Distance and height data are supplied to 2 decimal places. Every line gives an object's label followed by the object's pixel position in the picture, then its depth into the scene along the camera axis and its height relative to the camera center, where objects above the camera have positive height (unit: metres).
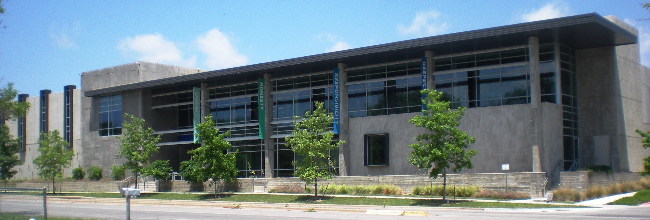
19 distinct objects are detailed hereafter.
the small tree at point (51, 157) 53.81 -0.66
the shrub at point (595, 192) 32.38 -2.75
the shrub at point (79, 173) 62.37 -2.50
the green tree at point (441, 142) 31.69 +0.15
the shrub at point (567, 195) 31.38 -2.77
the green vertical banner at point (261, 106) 50.88 +3.53
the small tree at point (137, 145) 49.69 +0.30
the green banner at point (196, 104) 55.53 +4.10
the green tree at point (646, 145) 38.53 -0.19
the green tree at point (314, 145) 37.69 +0.08
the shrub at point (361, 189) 38.34 -2.94
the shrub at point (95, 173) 59.88 -2.42
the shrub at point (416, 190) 37.16 -2.84
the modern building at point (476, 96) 37.78 +3.71
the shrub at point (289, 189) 42.97 -3.14
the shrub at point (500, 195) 33.36 -2.90
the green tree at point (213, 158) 43.81 -0.77
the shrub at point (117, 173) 55.19 -2.28
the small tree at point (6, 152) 39.16 -0.16
